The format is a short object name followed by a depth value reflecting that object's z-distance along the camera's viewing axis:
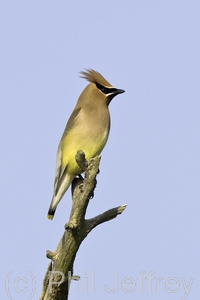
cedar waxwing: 16.33
